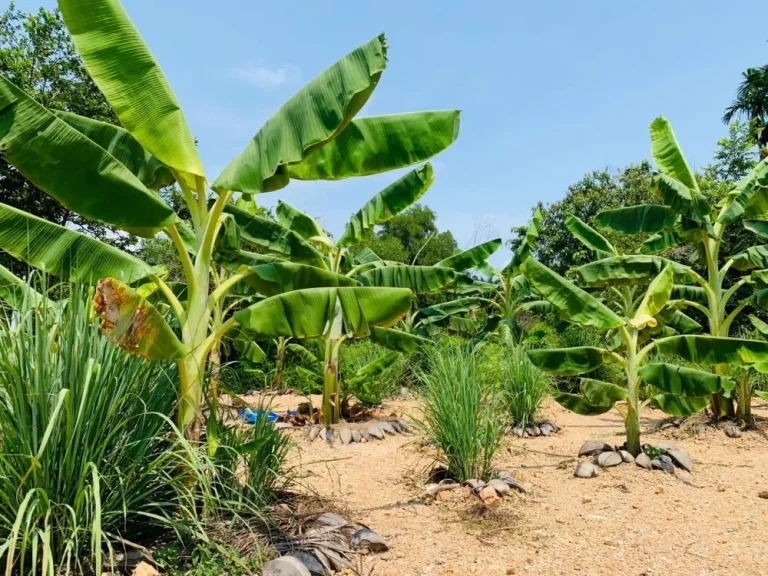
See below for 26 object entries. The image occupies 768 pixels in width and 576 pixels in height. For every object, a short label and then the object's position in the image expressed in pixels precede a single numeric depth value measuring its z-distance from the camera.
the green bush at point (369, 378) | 9.16
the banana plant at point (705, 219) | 6.95
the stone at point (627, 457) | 5.55
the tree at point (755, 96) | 21.20
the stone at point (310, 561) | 3.04
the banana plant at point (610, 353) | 5.52
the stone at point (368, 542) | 3.52
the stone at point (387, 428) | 8.02
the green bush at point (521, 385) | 7.70
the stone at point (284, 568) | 2.77
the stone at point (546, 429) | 7.84
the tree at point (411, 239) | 24.17
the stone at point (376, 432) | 7.77
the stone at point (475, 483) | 4.54
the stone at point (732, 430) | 7.05
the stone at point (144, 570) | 2.52
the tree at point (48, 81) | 11.76
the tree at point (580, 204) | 18.56
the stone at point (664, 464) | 5.36
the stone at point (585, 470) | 5.31
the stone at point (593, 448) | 5.95
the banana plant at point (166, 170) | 3.06
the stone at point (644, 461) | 5.37
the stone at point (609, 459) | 5.52
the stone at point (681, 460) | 5.49
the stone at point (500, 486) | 4.57
